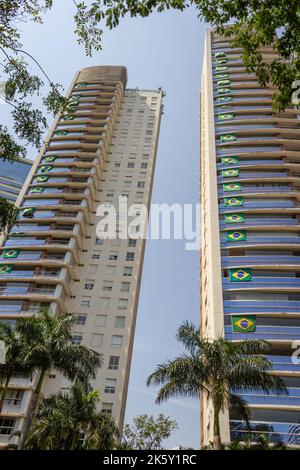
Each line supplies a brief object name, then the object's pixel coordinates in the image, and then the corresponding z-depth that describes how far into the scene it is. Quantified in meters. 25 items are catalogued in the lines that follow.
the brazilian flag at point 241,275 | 42.62
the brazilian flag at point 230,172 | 52.84
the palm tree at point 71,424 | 21.62
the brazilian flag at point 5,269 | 47.78
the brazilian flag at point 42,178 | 58.72
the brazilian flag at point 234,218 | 47.70
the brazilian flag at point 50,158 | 61.84
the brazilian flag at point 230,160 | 54.45
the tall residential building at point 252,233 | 35.34
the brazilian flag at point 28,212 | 53.72
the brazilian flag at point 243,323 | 38.12
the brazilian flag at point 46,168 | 60.47
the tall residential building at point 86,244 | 42.09
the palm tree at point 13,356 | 24.98
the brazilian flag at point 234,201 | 49.50
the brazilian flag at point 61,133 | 66.44
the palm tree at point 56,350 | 24.94
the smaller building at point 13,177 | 74.56
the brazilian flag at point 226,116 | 60.54
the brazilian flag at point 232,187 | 51.12
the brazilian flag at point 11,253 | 49.46
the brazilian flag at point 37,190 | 57.31
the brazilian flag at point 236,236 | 46.09
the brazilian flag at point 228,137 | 57.26
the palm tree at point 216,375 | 20.55
